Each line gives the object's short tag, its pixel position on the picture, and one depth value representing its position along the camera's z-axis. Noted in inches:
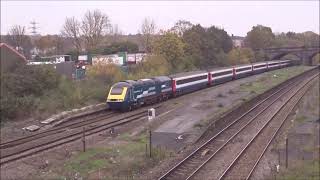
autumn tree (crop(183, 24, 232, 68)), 2864.2
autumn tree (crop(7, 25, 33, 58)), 3254.4
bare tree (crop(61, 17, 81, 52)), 3658.2
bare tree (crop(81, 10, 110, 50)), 3481.5
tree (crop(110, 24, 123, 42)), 4025.1
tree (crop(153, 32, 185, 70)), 2469.2
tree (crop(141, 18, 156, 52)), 3126.5
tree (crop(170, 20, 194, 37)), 3019.2
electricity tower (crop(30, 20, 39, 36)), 5595.0
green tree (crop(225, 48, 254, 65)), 3260.3
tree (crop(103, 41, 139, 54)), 3058.6
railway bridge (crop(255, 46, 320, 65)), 3635.6
